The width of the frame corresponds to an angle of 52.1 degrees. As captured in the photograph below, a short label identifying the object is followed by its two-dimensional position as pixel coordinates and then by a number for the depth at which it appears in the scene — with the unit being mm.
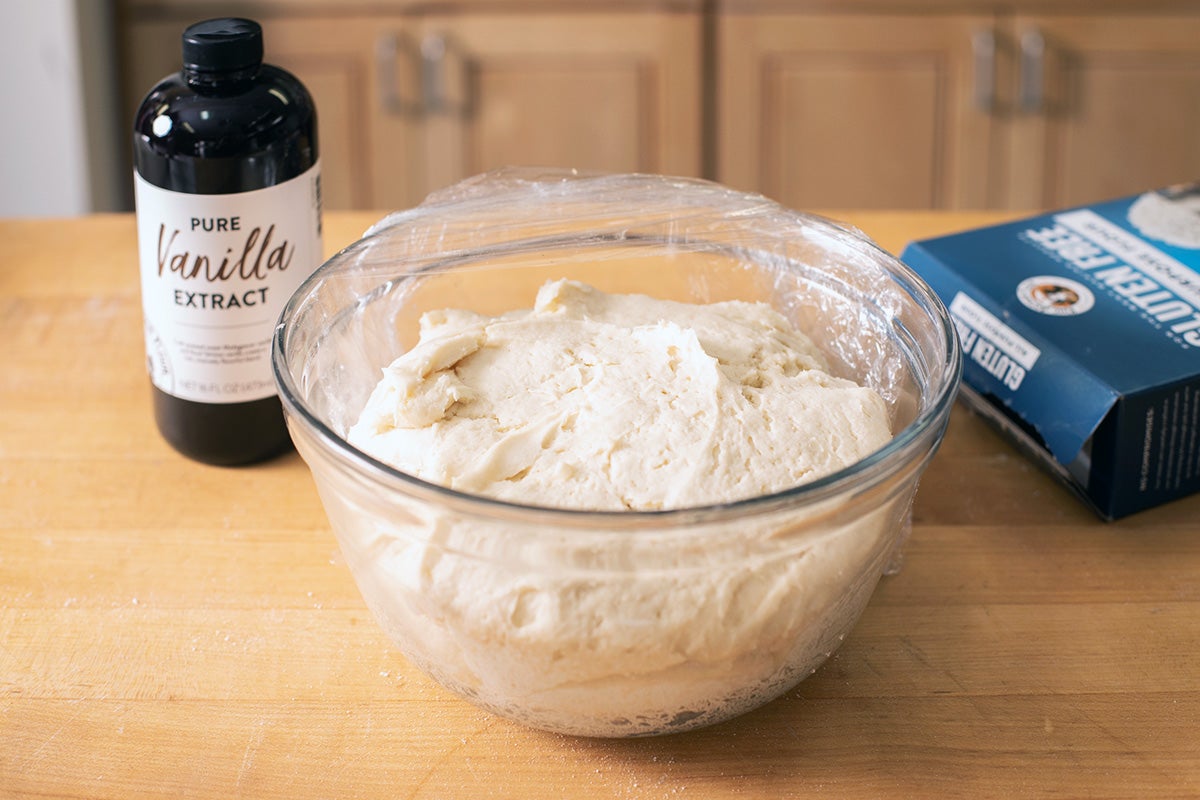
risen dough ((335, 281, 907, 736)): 535
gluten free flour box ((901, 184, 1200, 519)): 763
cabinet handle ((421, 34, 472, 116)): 1817
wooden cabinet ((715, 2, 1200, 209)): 1811
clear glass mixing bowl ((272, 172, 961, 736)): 526
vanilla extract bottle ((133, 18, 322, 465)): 743
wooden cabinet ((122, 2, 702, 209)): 1813
